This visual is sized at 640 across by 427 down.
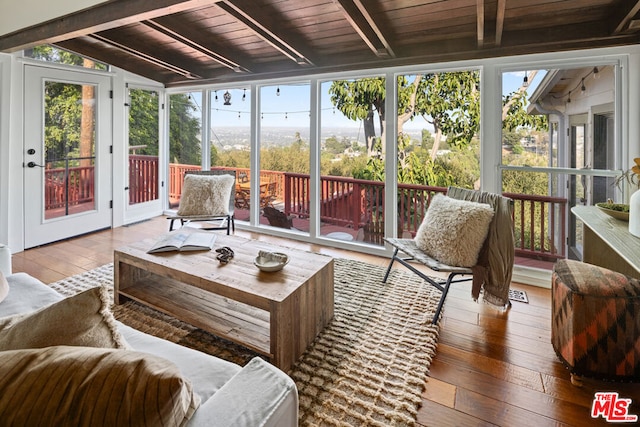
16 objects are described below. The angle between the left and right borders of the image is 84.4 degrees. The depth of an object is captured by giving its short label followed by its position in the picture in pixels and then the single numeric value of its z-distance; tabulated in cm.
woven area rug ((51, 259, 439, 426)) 166
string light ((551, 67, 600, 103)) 302
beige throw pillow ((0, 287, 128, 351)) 87
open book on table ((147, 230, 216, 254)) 253
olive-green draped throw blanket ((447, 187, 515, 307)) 246
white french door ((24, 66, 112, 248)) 399
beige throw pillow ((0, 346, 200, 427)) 65
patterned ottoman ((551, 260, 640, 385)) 172
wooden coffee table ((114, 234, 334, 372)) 190
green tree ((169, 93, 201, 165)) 547
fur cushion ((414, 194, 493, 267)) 253
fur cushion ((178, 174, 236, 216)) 413
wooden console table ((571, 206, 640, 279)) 169
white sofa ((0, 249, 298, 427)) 84
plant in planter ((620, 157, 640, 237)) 186
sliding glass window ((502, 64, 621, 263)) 298
